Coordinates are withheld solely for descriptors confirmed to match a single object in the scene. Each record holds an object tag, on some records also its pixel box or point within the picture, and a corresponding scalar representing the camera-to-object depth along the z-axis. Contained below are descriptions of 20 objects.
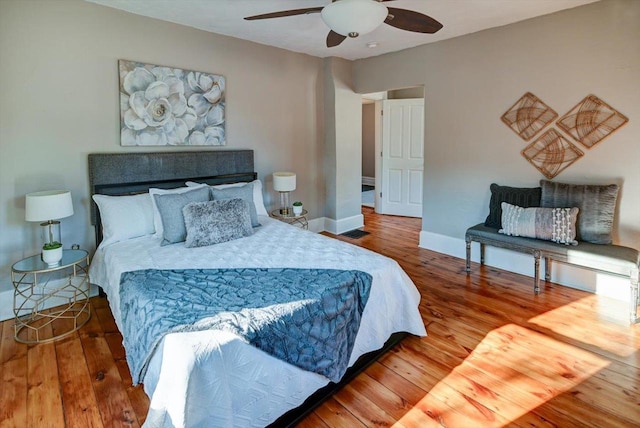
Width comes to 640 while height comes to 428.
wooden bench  2.80
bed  1.52
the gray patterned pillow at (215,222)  2.89
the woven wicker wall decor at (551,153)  3.41
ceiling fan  2.05
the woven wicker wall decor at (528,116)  3.52
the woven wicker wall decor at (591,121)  3.14
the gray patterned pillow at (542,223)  3.15
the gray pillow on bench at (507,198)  3.54
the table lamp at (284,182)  4.34
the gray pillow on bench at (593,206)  3.09
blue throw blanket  1.75
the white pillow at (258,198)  3.87
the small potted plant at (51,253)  2.65
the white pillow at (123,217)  2.99
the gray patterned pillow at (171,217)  2.95
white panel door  6.24
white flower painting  3.34
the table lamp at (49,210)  2.60
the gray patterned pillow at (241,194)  3.35
